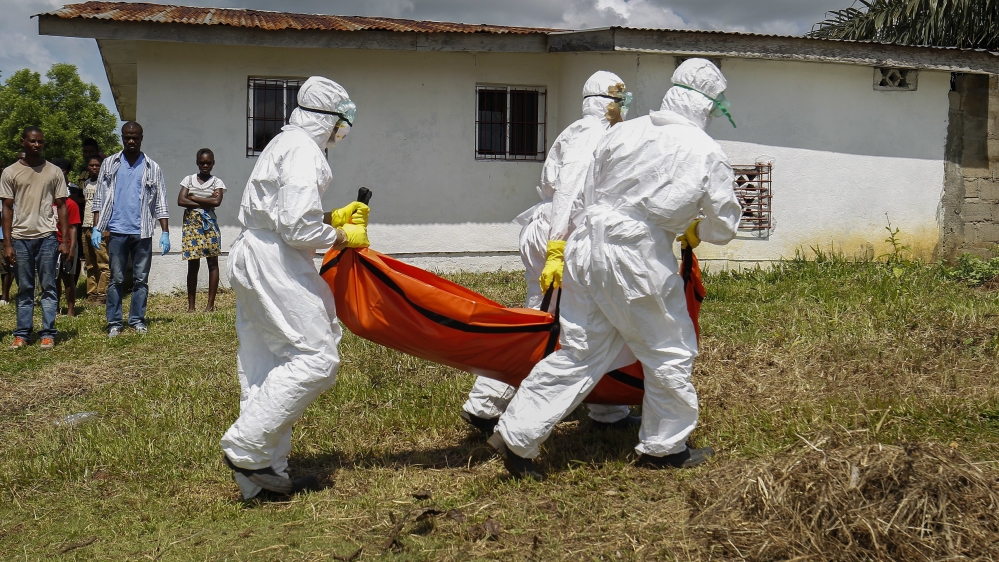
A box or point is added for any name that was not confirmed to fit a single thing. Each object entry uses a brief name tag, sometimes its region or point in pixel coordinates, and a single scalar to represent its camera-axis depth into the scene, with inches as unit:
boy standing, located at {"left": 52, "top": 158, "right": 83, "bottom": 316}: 357.1
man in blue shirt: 324.5
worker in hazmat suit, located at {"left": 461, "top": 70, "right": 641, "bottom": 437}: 200.4
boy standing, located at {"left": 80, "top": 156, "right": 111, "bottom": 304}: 421.7
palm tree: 629.3
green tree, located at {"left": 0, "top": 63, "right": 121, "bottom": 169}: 1427.2
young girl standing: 368.8
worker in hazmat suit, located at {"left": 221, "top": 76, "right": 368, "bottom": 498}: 162.2
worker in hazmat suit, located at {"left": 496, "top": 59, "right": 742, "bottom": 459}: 161.9
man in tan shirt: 307.0
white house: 413.7
